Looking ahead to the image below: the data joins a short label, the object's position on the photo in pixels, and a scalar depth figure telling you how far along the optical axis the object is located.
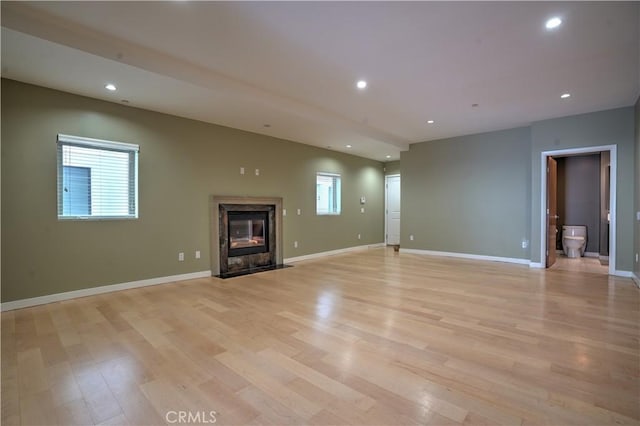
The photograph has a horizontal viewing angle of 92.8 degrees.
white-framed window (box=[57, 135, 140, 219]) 3.89
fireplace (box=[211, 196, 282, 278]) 5.32
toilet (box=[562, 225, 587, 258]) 6.78
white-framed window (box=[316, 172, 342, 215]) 7.59
